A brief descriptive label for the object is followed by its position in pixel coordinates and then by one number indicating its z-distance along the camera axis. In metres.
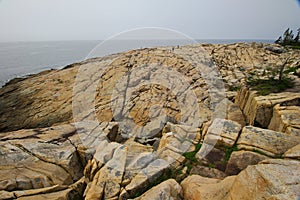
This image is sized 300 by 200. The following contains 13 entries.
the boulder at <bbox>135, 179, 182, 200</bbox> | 6.20
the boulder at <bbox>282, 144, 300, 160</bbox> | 6.31
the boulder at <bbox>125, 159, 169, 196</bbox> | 7.37
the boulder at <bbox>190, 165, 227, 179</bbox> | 7.89
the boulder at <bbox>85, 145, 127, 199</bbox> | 7.50
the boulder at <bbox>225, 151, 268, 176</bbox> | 7.48
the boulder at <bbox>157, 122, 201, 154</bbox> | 10.03
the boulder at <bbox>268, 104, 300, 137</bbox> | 8.97
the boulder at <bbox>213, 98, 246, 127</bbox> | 13.92
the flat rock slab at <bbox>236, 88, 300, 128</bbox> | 11.23
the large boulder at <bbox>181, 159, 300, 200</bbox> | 4.31
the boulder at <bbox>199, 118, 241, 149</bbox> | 9.33
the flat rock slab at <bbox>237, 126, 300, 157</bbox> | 7.82
